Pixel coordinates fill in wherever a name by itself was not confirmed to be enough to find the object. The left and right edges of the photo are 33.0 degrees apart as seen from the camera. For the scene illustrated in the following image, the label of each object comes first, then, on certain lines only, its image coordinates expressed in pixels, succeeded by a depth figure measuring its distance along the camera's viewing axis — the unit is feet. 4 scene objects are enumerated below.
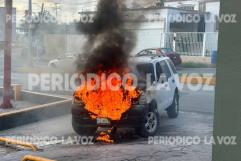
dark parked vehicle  88.20
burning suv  28.81
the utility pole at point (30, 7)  100.96
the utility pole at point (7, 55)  42.06
